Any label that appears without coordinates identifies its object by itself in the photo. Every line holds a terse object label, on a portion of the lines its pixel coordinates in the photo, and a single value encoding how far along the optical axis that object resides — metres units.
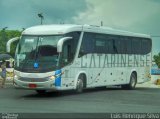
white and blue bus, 23.97
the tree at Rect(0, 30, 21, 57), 121.88
